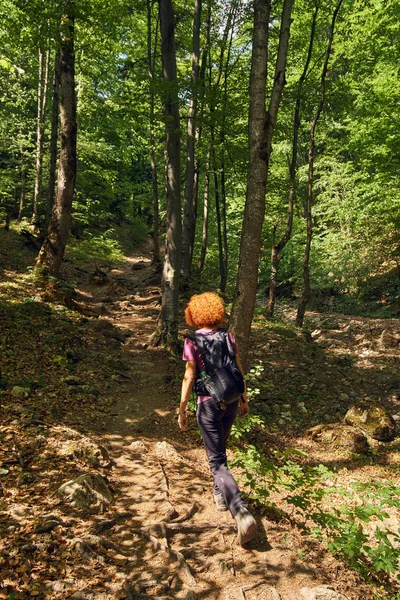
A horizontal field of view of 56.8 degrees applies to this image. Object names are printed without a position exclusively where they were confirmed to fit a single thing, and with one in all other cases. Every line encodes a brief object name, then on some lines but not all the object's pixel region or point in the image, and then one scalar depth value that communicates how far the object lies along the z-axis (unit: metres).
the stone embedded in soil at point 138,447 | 5.40
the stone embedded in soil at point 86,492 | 3.71
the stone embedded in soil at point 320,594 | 2.99
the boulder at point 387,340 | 12.42
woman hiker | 3.72
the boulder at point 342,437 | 6.78
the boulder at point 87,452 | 4.57
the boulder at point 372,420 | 7.20
